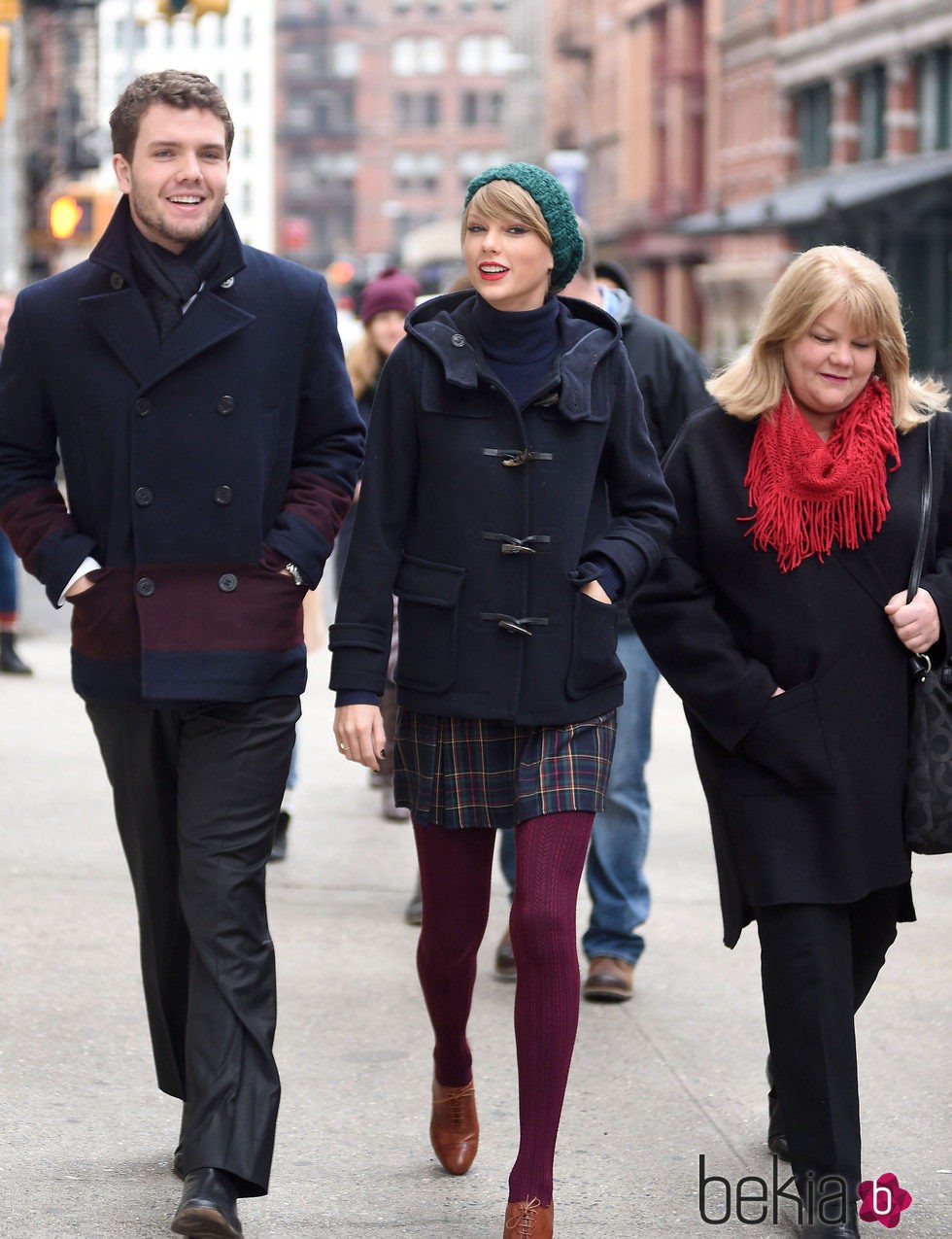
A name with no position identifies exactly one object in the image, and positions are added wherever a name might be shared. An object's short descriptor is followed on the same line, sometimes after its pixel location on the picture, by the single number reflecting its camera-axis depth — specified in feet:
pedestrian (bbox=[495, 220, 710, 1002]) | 40.89
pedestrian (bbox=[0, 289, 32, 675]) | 80.00
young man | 27.95
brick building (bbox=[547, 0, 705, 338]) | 432.62
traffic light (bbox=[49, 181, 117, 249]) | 127.47
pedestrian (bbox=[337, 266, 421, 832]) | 54.08
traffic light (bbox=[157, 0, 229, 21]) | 115.07
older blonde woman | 28.26
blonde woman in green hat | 28.21
